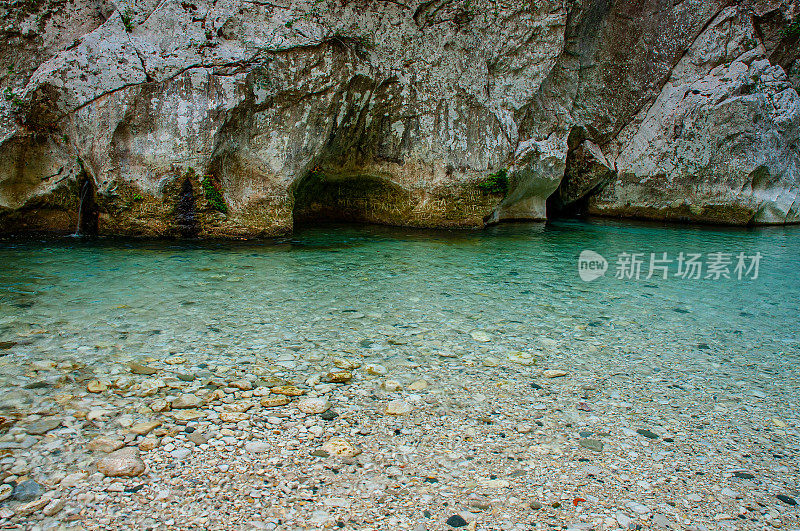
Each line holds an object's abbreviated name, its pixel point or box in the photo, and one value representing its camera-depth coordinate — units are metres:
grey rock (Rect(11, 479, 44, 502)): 2.20
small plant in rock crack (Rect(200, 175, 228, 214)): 8.58
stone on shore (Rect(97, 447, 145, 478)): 2.40
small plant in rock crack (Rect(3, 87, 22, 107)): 7.64
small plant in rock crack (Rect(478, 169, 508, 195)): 11.02
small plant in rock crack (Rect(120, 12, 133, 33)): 8.03
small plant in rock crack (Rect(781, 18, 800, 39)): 13.39
